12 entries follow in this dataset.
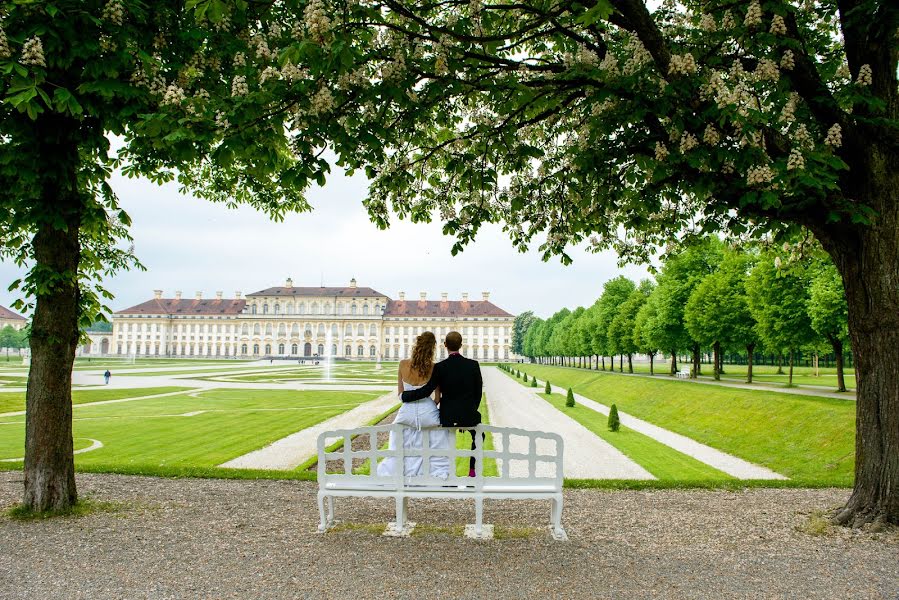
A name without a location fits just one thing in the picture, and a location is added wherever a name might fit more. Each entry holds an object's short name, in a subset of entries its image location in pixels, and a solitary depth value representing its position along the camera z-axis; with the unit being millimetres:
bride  5855
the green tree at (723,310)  31641
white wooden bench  5527
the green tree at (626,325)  46062
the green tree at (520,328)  133875
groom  5809
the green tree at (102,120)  4402
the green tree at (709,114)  5215
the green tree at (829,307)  22312
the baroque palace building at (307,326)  125938
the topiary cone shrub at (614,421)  19844
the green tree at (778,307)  25859
